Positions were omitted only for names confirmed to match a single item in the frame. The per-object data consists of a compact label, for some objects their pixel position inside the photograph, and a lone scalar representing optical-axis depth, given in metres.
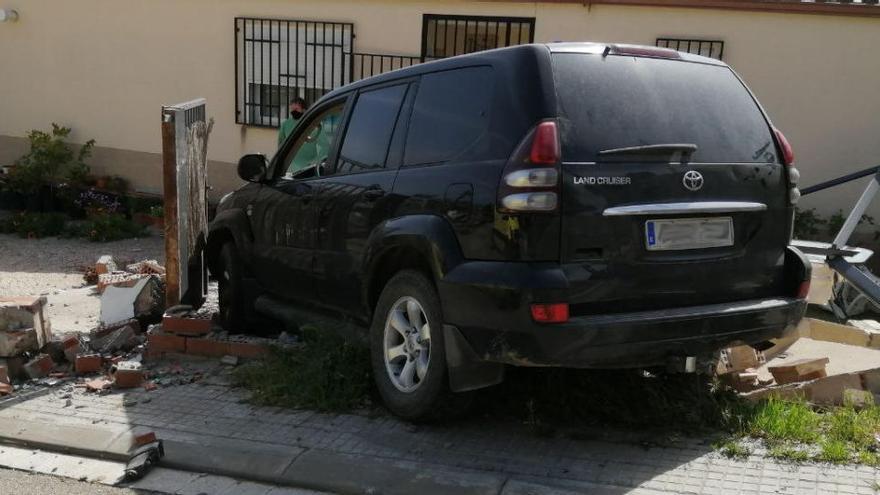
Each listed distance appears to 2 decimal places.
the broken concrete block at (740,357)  5.04
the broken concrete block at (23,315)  5.83
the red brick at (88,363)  5.93
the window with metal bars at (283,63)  11.77
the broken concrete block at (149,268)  7.92
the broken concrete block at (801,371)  5.19
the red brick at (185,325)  6.13
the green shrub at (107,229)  11.56
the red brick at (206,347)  6.07
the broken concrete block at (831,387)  4.93
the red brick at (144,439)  4.68
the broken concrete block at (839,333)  5.92
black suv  3.92
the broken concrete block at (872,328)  5.87
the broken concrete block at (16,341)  5.76
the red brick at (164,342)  6.15
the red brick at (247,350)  5.92
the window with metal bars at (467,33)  11.06
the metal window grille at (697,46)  9.95
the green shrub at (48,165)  13.00
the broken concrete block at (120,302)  6.75
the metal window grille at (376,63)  11.39
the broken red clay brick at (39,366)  5.81
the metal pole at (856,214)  5.86
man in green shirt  9.30
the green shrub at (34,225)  11.83
